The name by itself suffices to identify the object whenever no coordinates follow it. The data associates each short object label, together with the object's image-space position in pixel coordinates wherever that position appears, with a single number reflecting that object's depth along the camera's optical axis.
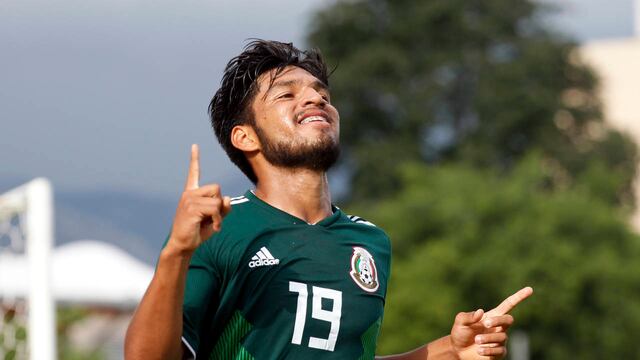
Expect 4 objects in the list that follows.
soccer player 5.56
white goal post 12.44
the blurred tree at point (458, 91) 50.53
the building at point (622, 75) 72.88
